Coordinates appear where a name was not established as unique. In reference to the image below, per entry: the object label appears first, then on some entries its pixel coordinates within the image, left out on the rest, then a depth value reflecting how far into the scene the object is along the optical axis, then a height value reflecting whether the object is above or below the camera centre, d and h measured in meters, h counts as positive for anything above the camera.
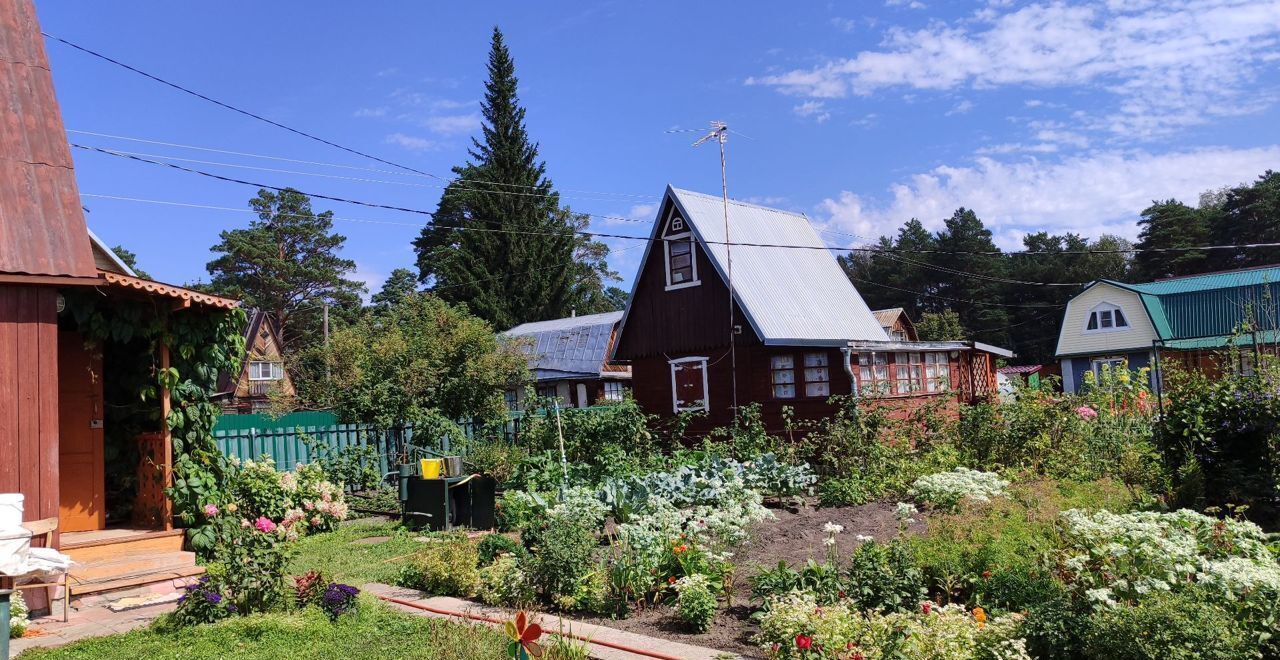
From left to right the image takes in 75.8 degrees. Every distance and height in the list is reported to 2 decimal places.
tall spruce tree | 41.25 +7.94
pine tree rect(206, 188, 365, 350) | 51.92 +9.18
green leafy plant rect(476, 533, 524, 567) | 7.44 -1.38
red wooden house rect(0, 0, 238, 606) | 6.94 +0.65
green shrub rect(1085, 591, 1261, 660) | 3.87 -1.33
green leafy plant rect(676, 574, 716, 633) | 5.62 -1.51
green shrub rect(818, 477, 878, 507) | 10.27 -1.48
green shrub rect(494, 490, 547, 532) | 8.88 -1.31
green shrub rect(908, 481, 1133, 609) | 5.72 -1.30
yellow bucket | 10.89 -0.89
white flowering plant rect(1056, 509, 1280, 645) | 4.35 -1.20
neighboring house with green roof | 30.19 +1.65
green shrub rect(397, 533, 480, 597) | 7.05 -1.50
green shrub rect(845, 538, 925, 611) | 5.54 -1.41
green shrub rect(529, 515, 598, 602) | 6.45 -1.33
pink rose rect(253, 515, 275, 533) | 6.52 -0.91
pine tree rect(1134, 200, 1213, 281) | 51.50 +7.50
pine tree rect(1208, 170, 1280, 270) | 50.03 +8.21
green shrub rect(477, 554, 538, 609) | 6.51 -1.54
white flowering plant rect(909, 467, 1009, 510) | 8.64 -1.29
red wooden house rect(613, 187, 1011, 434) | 16.92 +1.08
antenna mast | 17.38 +2.44
